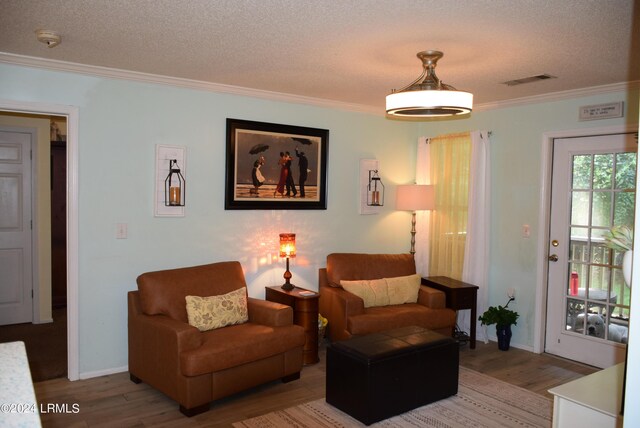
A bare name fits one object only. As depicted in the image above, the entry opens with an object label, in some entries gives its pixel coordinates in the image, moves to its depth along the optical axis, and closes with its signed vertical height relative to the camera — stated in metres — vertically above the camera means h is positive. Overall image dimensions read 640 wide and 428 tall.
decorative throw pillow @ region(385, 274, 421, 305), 4.90 -0.88
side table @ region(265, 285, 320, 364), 4.33 -1.00
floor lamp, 5.33 +0.01
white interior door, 5.30 -0.36
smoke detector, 2.98 +0.90
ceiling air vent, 3.92 +0.95
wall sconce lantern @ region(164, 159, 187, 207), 4.23 +0.05
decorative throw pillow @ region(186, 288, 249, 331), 3.79 -0.88
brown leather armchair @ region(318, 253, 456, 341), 4.48 -0.98
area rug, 3.35 -1.46
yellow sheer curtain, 5.32 -0.03
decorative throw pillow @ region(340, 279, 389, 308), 4.76 -0.87
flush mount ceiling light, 3.02 +0.59
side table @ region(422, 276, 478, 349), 4.92 -0.94
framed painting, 4.61 +0.27
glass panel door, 4.30 -0.42
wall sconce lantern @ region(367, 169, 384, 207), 5.50 +0.08
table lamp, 4.63 -0.47
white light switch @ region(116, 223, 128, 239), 4.06 -0.30
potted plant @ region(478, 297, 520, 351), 4.85 -1.14
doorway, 5.22 -0.51
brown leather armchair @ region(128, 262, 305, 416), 3.38 -1.04
